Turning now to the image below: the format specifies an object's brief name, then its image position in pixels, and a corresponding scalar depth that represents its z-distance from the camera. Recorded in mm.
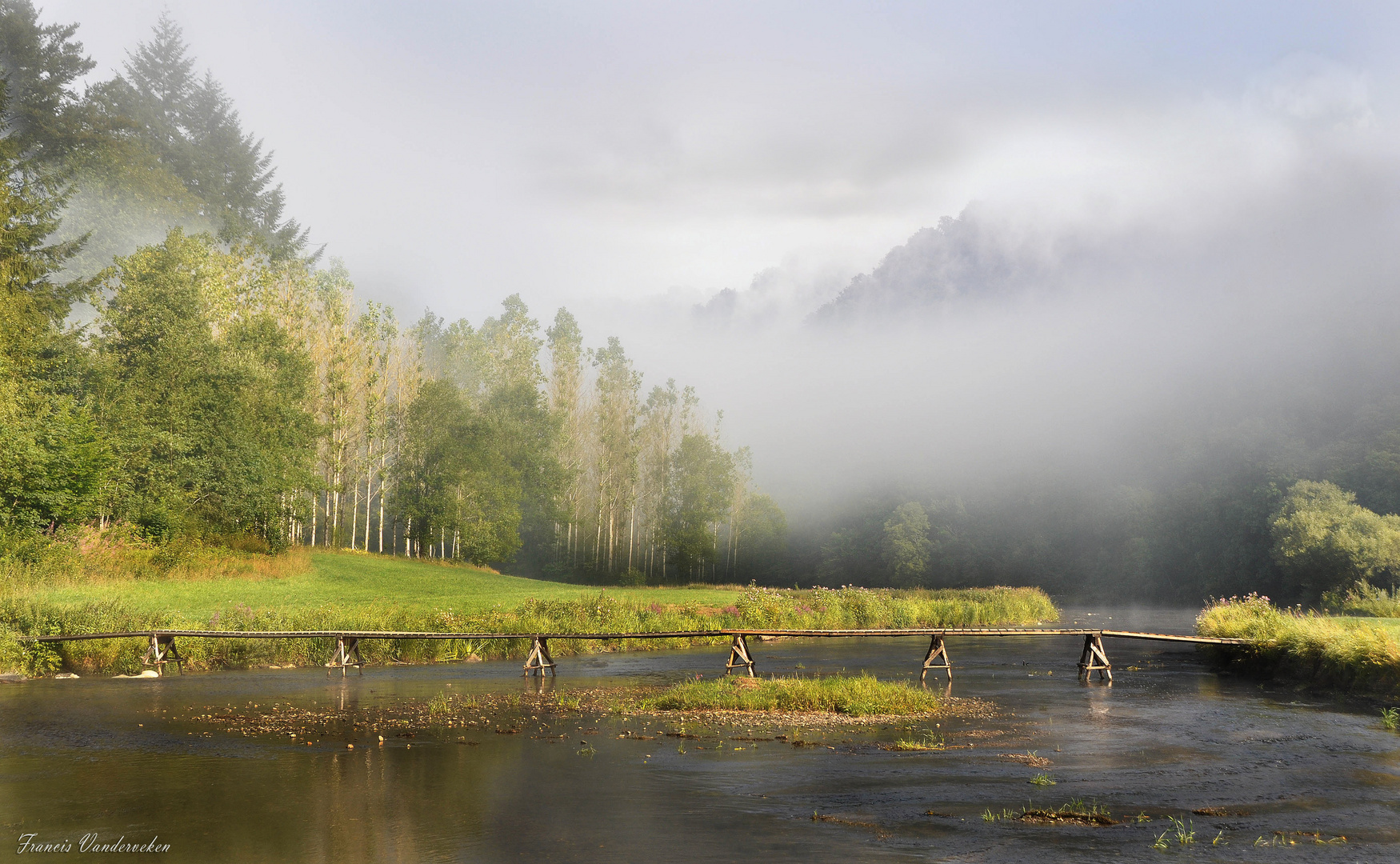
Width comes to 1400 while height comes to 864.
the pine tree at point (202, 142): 81188
